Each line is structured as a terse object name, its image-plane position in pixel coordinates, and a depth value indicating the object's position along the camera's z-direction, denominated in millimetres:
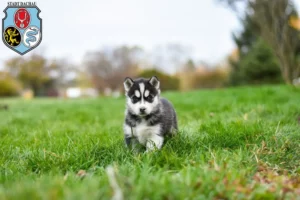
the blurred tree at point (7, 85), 36719
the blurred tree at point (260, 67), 24016
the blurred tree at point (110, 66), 37000
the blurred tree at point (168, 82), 28050
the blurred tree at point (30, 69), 39269
